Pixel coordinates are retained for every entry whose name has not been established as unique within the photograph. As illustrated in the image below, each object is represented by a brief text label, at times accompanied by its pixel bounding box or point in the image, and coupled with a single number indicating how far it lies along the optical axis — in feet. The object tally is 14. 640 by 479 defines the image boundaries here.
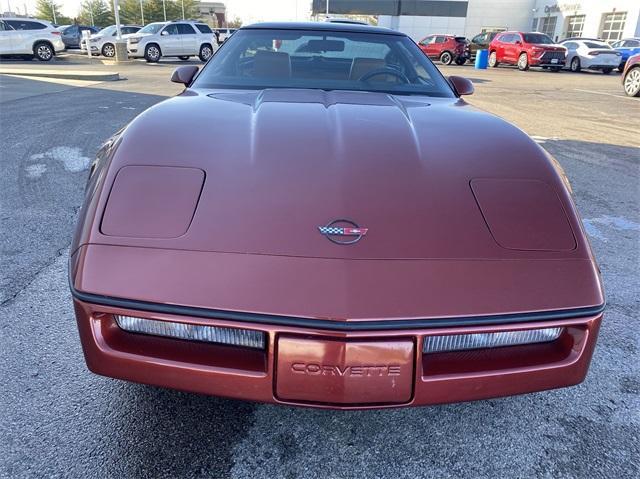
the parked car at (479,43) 81.56
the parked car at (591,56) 65.46
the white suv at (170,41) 64.13
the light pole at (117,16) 55.01
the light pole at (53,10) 171.14
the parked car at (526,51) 66.95
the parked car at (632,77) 37.40
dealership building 125.39
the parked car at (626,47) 67.46
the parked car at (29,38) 57.06
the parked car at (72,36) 90.53
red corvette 4.26
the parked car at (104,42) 70.54
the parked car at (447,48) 77.25
